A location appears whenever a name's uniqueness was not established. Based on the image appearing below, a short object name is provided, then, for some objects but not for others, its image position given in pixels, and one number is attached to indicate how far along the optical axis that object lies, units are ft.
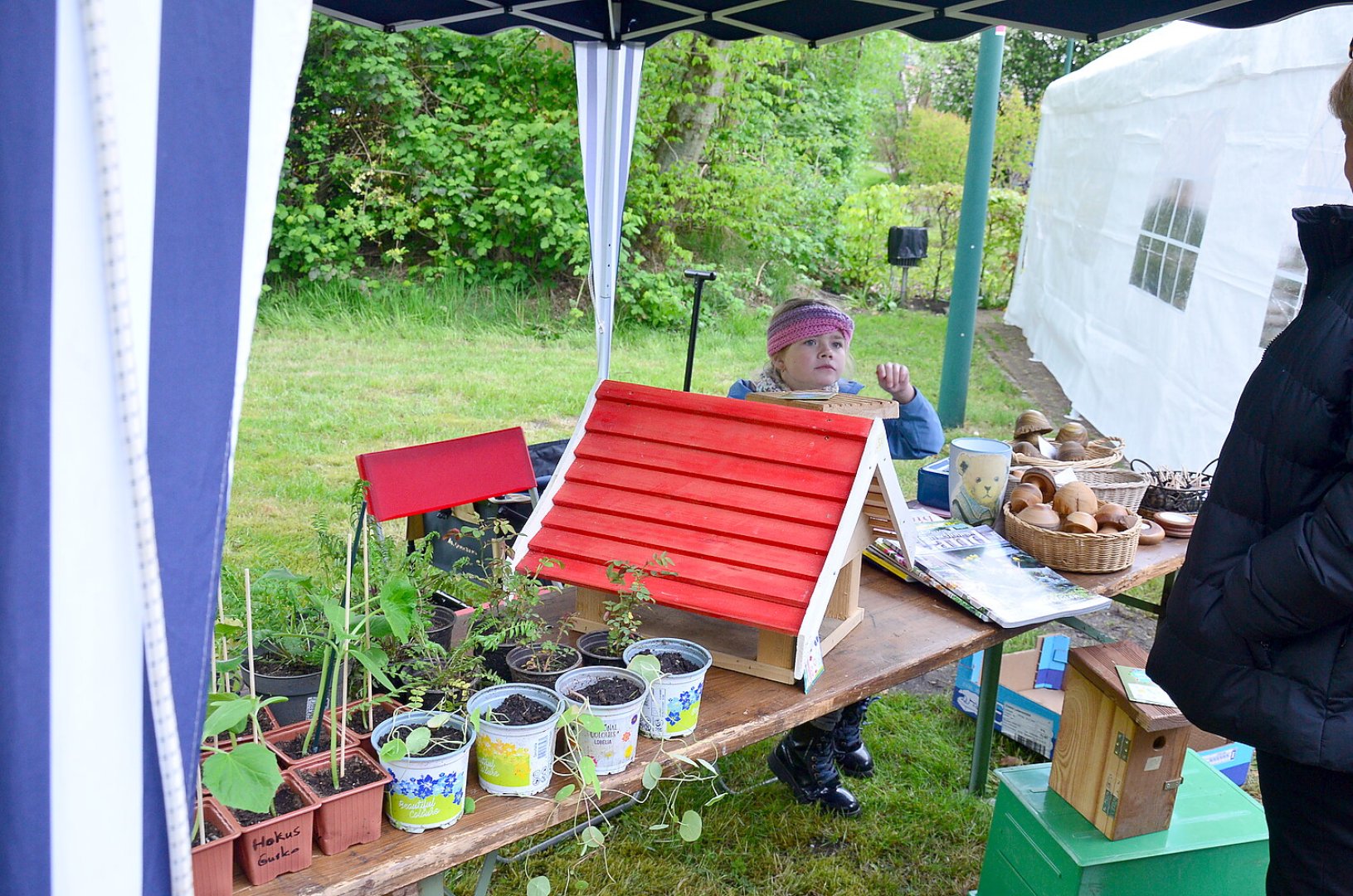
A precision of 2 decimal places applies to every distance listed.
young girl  9.70
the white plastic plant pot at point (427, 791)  4.52
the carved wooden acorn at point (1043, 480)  8.86
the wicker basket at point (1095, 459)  9.20
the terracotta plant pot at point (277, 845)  4.16
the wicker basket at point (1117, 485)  8.93
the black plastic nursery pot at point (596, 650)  5.80
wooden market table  4.38
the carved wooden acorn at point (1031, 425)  10.12
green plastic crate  7.16
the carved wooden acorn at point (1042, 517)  8.18
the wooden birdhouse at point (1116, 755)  7.08
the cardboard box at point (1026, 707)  10.45
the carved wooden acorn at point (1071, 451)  9.62
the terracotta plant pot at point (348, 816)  4.37
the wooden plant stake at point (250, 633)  4.60
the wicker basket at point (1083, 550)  7.98
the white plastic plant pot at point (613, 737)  5.04
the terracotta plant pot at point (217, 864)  3.98
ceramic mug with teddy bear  8.84
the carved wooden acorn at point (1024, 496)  8.58
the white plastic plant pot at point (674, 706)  5.37
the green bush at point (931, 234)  38.06
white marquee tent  15.34
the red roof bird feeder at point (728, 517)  6.17
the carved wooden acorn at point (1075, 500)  8.25
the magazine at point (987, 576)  7.22
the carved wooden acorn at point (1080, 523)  8.04
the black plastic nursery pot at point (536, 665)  5.50
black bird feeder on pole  20.11
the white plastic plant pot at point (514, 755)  4.80
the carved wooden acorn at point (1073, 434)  10.07
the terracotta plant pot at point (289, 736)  4.75
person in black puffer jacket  4.85
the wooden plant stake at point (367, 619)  4.95
